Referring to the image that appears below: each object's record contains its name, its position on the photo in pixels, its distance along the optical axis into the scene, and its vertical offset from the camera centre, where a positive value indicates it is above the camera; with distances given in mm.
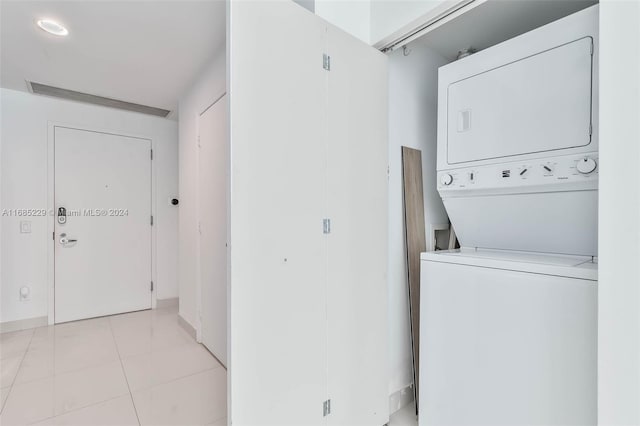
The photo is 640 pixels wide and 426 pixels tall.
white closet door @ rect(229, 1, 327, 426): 1227 -27
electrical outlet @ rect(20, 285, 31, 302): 3197 -899
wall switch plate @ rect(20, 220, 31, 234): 3195 -203
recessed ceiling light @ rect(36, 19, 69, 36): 2080 +1250
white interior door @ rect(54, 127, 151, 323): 3400 -198
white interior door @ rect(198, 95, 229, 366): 2480 -158
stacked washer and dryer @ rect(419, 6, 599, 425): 1234 -163
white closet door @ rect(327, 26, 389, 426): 1563 -135
